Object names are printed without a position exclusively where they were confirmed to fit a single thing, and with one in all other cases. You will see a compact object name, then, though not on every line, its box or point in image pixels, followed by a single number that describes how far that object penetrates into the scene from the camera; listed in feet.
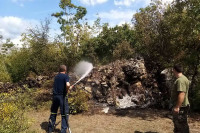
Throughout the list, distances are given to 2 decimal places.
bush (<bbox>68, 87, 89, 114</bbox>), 27.45
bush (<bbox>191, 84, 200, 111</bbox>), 26.89
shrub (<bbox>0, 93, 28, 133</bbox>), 16.89
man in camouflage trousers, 14.75
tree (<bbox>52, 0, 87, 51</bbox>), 55.91
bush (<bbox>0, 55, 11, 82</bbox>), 52.10
